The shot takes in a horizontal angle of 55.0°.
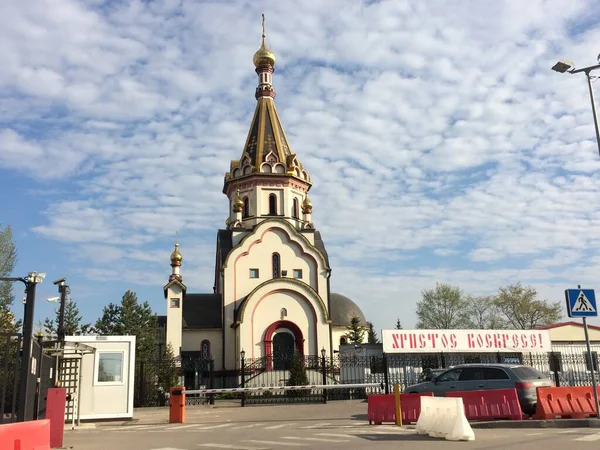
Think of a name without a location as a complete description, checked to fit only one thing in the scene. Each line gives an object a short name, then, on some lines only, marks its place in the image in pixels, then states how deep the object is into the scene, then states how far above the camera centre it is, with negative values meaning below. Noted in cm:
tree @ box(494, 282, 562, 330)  5772 +528
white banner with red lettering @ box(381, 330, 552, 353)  2452 +109
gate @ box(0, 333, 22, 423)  930 +34
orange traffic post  1820 -80
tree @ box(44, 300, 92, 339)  3469 +340
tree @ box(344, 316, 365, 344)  4149 +272
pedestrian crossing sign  1341 +133
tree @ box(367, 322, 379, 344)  4856 +290
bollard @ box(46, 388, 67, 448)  1180 -61
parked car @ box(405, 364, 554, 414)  1455 -40
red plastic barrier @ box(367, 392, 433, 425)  1455 -96
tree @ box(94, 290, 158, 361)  3556 +343
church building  3897 +672
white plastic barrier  1116 -104
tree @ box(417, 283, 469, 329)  6112 +595
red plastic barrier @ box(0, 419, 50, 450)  742 -70
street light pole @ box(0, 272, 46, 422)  934 +81
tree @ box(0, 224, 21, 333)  3444 +738
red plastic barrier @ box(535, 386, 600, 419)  1363 -94
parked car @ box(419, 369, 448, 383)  1706 -20
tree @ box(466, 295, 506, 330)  6053 +551
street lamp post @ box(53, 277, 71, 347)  2027 +303
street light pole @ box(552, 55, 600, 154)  1430 +708
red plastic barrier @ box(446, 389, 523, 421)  1374 -92
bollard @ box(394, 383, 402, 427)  1436 -98
